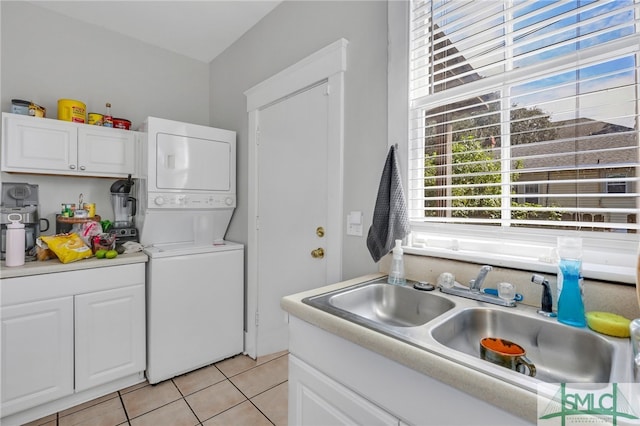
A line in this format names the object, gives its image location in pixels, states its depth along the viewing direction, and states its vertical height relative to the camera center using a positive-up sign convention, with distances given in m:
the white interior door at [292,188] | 1.77 +0.17
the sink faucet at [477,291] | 1.06 -0.30
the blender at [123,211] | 2.36 +0.01
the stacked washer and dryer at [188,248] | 2.17 -0.29
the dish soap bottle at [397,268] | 1.34 -0.25
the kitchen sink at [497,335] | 0.73 -0.36
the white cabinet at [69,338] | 1.71 -0.80
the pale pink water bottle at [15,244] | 1.76 -0.20
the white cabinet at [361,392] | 0.71 -0.51
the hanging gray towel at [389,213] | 1.35 +0.00
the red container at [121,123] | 2.41 +0.73
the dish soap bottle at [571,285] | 0.89 -0.22
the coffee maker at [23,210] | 2.00 +0.01
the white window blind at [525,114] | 0.98 +0.40
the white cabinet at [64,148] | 1.96 +0.46
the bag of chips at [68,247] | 1.88 -0.23
